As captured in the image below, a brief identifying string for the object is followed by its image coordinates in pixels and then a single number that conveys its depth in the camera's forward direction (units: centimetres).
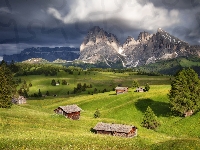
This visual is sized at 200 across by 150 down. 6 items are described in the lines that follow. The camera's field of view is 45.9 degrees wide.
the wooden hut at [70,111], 8606
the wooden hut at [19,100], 13477
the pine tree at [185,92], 7919
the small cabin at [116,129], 6098
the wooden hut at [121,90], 13988
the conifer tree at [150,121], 7269
